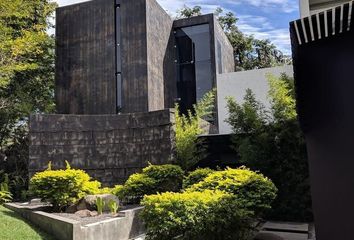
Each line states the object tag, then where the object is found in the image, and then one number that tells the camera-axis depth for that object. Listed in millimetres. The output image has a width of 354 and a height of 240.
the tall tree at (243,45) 21750
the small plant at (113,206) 6504
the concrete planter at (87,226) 5211
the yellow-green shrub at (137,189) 7742
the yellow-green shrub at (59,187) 6734
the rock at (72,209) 6743
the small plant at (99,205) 6477
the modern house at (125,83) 9250
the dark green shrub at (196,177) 7258
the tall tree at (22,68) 10023
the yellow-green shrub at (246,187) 5277
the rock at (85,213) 6340
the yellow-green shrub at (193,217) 4430
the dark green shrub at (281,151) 7387
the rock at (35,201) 7741
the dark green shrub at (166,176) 7898
